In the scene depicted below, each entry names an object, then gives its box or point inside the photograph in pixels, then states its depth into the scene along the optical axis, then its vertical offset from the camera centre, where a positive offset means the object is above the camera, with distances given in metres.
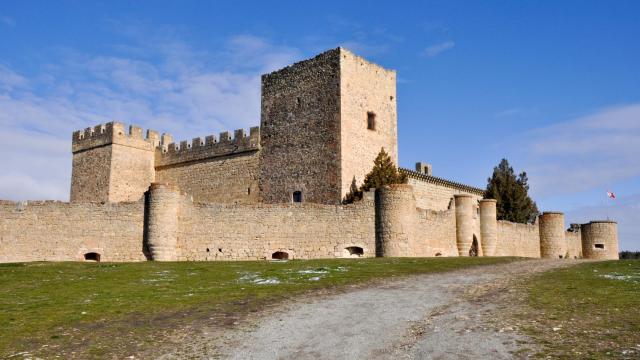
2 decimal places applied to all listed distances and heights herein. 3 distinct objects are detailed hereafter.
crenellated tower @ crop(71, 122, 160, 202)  40.84 +6.28
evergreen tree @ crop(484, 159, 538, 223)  43.12 +4.27
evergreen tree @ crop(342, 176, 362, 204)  32.50 +3.30
